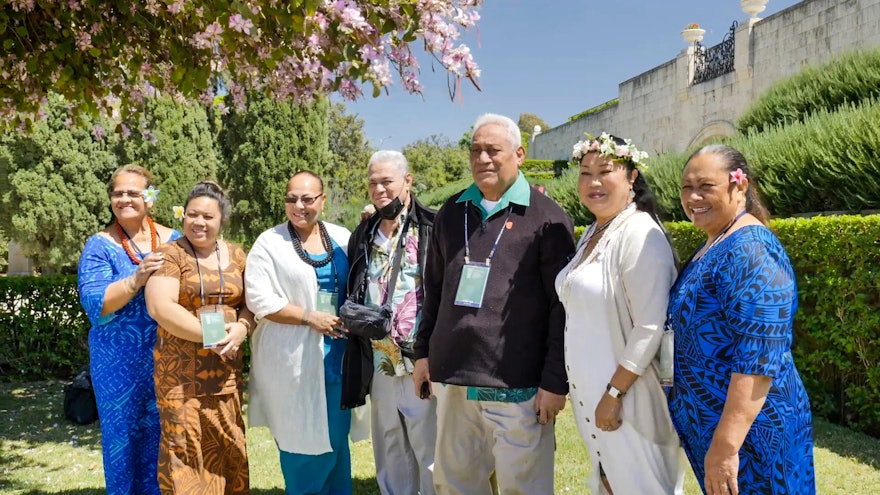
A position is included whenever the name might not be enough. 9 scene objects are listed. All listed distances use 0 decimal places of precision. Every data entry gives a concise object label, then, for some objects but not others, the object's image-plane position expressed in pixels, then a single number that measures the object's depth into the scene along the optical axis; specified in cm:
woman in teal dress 381
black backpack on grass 690
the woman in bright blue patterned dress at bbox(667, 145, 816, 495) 206
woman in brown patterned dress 352
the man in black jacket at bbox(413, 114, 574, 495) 296
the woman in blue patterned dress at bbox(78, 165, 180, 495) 373
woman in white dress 246
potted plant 1806
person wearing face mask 377
